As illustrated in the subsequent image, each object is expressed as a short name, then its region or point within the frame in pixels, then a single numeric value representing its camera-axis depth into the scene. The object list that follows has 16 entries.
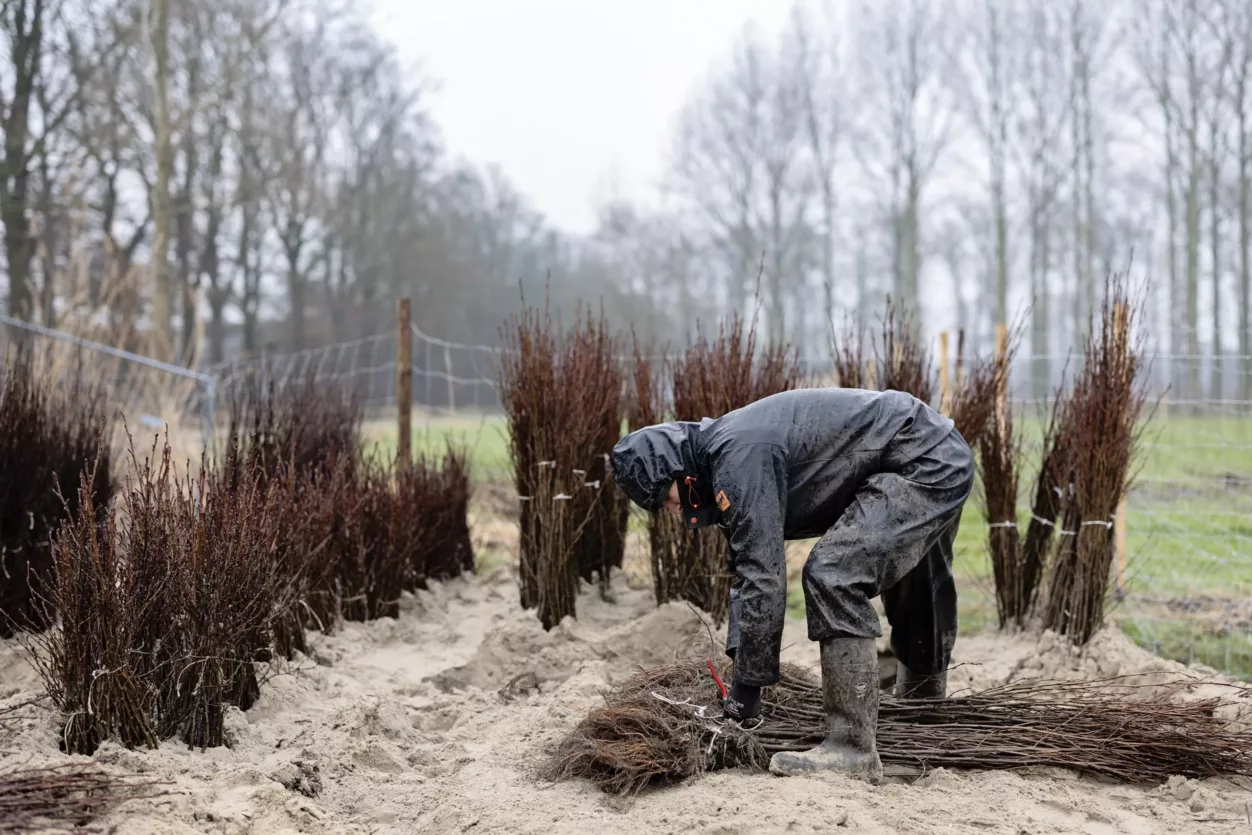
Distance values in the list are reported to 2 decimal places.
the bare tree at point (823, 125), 24.80
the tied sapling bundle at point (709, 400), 4.70
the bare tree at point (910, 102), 22.64
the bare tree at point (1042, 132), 21.86
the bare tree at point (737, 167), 25.91
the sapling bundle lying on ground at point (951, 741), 2.91
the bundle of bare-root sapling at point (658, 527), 4.96
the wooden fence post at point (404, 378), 7.04
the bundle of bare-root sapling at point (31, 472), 4.17
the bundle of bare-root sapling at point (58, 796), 2.08
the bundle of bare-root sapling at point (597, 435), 4.90
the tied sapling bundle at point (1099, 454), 4.33
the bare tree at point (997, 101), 22.02
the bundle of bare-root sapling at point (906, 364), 5.26
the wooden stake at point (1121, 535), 5.62
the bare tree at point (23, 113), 12.76
